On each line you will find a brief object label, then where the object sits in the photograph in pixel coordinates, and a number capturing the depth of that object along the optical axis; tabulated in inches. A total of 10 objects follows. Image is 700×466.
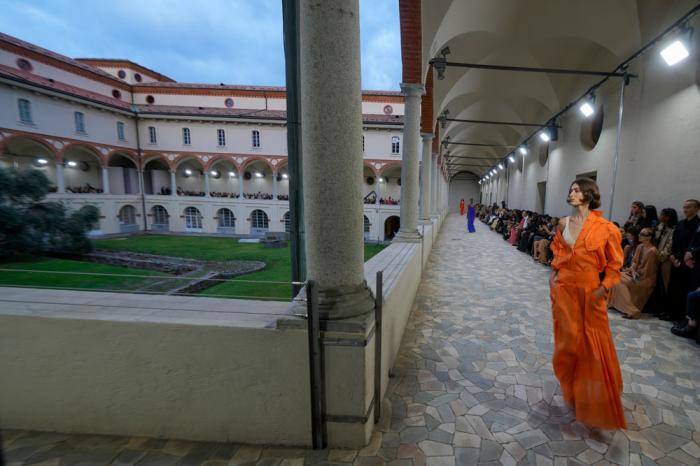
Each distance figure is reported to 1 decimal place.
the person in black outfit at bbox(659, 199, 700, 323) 188.1
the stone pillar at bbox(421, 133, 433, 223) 421.4
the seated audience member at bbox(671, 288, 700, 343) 163.6
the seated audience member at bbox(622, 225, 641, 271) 227.9
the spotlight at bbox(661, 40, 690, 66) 214.8
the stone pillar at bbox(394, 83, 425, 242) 273.0
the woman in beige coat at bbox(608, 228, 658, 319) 198.5
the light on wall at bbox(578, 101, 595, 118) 345.9
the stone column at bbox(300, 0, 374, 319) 88.1
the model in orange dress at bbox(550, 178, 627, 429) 101.8
